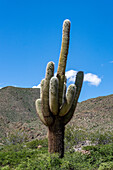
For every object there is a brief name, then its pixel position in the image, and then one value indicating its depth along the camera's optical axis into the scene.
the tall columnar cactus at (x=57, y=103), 8.99
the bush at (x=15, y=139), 19.20
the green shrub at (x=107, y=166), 7.18
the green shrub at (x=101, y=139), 15.76
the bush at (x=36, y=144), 16.14
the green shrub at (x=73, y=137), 15.31
